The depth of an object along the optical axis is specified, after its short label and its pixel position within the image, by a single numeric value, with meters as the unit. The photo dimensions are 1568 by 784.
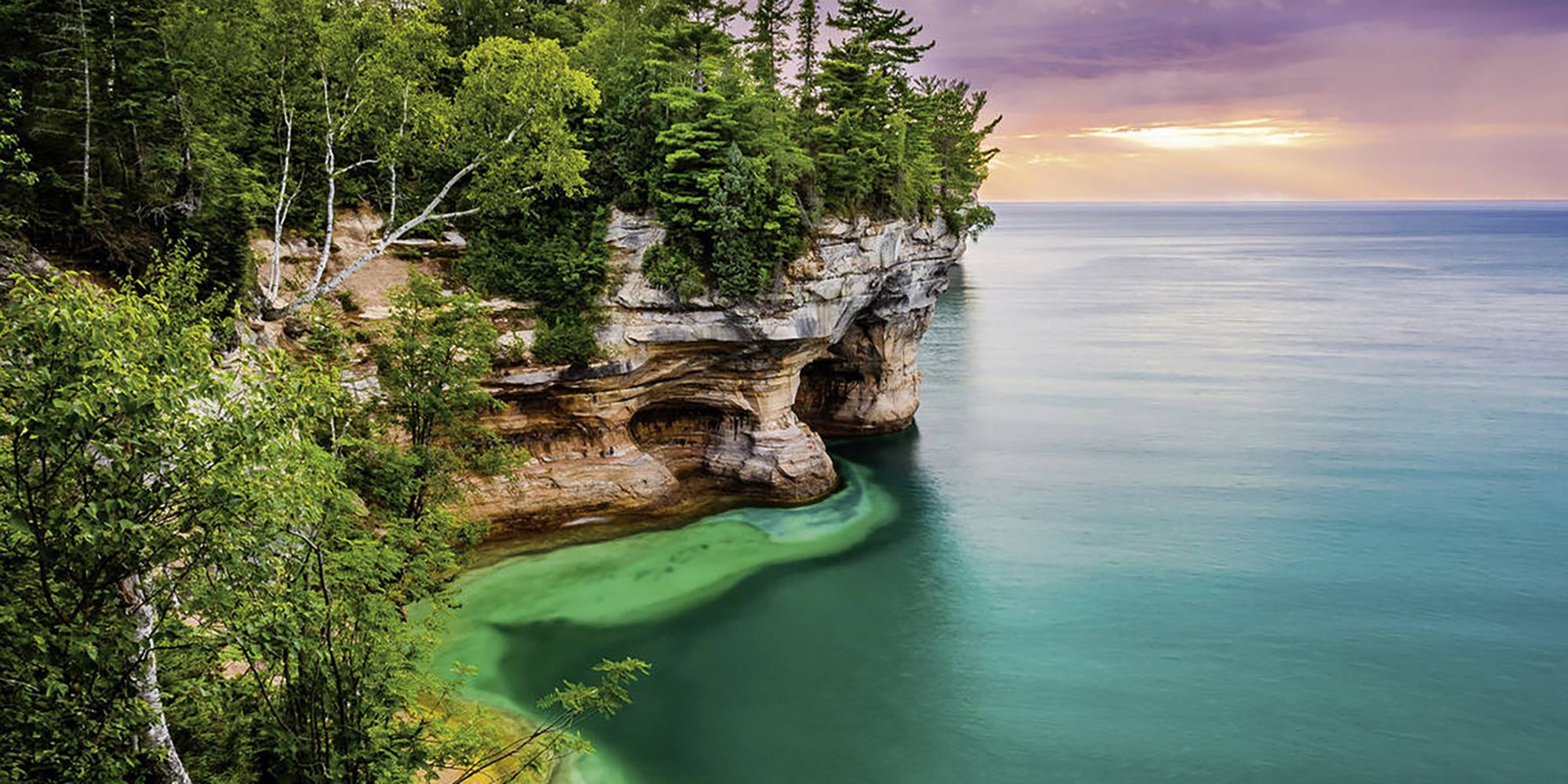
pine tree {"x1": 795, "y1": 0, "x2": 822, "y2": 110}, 29.88
